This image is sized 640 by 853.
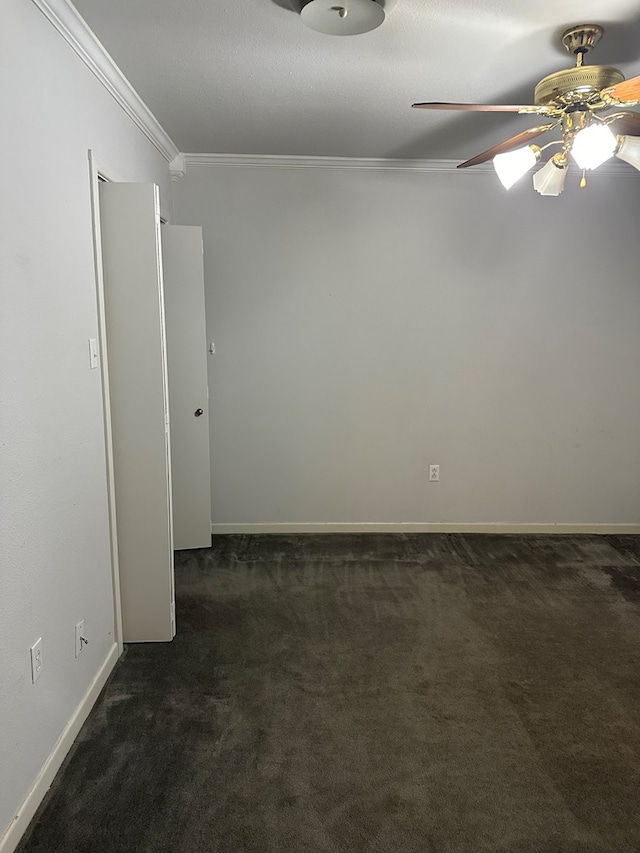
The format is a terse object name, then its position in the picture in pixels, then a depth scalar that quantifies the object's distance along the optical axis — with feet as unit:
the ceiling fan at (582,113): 6.68
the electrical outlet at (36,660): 6.15
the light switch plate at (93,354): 7.84
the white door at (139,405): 8.38
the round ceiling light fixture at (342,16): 6.26
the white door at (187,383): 12.11
